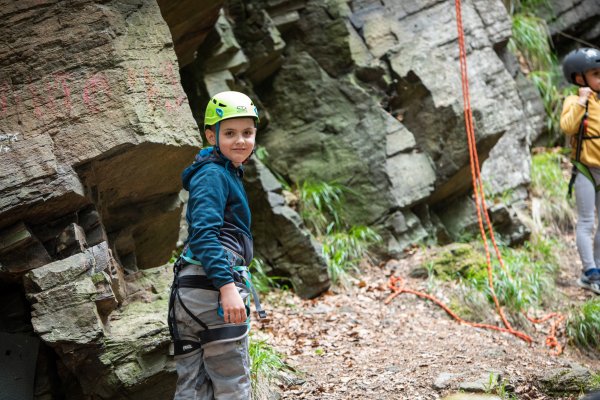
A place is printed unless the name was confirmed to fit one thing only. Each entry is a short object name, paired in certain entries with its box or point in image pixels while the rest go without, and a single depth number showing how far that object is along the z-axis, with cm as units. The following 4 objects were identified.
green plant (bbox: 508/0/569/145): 1112
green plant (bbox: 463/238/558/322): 681
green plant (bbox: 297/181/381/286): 767
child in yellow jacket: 647
